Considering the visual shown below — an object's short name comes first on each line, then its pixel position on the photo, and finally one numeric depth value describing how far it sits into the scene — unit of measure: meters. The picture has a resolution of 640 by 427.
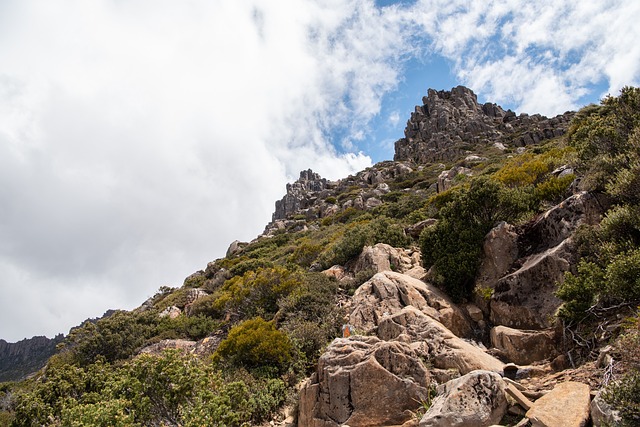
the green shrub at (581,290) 7.38
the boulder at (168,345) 16.23
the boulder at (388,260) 14.87
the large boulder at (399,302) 10.37
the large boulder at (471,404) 5.38
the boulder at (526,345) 7.98
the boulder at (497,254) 10.73
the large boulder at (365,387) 6.91
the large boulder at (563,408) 4.70
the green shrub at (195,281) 33.62
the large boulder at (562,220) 9.60
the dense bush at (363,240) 17.66
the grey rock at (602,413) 4.21
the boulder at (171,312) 23.30
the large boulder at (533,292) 8.97
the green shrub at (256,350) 10.46
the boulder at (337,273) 16.23
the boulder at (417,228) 18.12
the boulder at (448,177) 36.45
